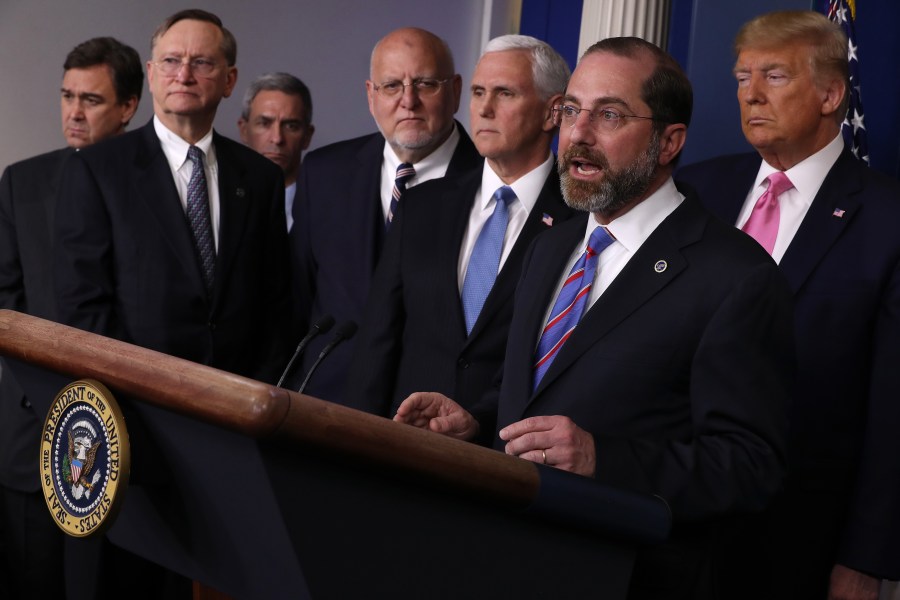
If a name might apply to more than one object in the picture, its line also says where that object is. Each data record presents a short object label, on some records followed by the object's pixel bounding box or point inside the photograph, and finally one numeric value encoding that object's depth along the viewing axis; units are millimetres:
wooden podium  1335
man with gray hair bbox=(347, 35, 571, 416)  2885
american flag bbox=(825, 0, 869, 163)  3377
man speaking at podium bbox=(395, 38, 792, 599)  1836
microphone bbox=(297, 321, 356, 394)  2514
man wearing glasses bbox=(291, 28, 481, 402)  3537
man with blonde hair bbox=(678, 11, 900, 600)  2660
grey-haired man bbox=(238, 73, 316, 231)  4863
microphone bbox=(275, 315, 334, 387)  2478
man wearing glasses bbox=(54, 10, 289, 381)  3303
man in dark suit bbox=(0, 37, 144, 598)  3648
